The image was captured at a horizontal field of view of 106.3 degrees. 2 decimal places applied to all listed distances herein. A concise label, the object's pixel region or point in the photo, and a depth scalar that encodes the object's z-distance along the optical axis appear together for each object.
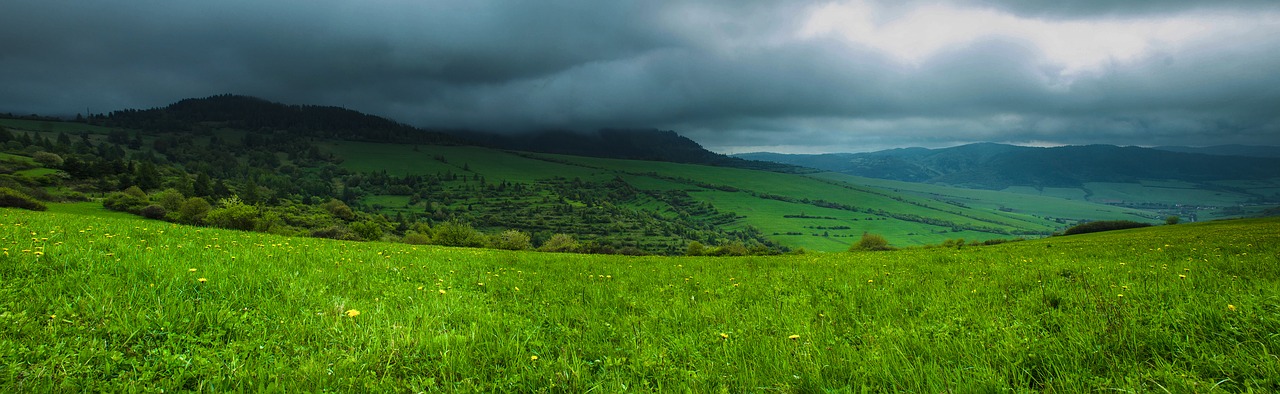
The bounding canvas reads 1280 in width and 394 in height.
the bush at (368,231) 90.75
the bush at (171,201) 97.50
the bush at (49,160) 148.12
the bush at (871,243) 99.00
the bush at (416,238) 88.75
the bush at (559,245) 94.69
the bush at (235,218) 60.44
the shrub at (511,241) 97.06
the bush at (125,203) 95.00
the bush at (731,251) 74.31
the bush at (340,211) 146.38
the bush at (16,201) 66.06
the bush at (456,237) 96.62
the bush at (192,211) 72.34
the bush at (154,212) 88.25
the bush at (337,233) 86.07
